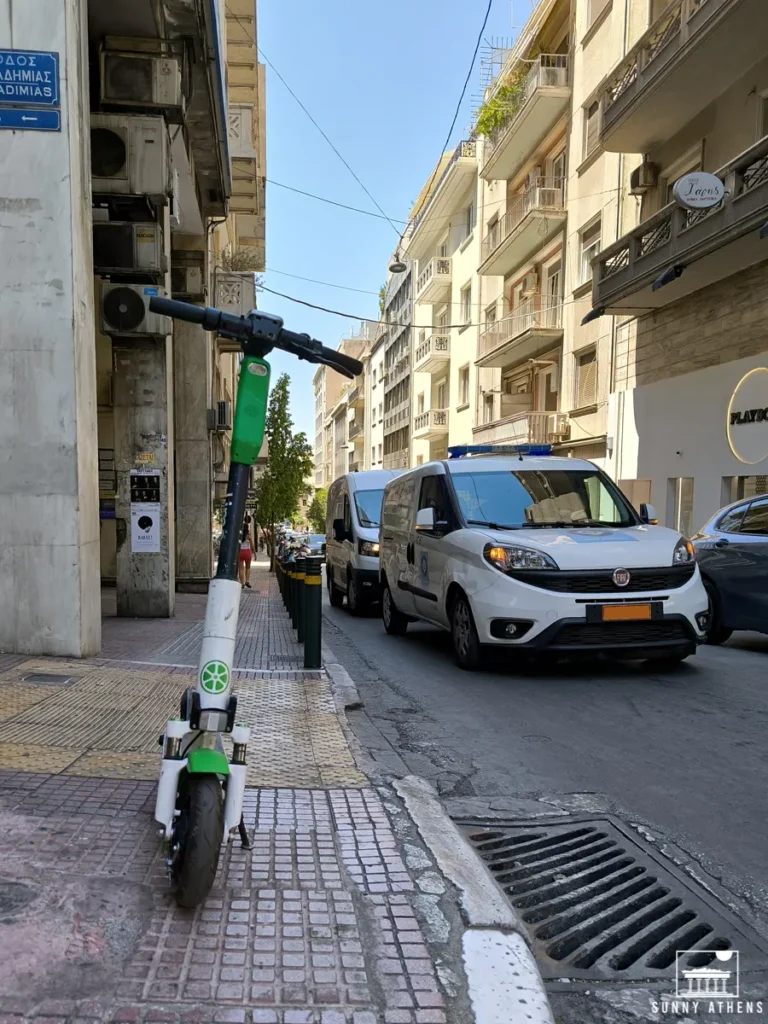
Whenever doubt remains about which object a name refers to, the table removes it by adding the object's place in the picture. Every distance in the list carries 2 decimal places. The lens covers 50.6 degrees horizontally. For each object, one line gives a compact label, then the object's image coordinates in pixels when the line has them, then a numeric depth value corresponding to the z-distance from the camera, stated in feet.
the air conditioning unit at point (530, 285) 95.01
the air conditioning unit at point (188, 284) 52.85
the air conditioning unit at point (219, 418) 56.13
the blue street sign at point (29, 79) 22.04
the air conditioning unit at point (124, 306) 32.91
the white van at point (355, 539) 42.88
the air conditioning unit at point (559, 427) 81.42
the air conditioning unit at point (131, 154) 32.40
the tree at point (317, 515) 297.74
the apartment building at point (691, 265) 47.50
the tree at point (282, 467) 112.06
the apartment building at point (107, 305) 22.31
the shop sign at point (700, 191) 46.88
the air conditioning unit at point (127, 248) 33.99
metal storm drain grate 8.85
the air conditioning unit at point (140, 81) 33.01
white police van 21.94
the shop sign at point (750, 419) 47.78
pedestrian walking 66.75
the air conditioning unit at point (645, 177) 63.21
